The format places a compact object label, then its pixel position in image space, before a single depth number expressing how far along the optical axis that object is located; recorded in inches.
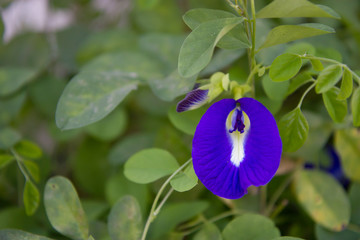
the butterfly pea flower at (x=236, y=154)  12.3
